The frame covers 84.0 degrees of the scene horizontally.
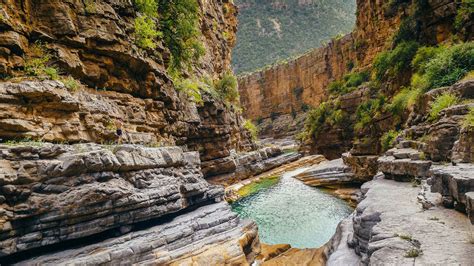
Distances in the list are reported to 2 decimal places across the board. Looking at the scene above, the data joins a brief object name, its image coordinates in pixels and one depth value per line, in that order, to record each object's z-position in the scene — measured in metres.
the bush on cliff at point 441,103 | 8.09
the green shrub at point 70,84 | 8.65
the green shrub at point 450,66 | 9.56
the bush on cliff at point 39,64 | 8.01
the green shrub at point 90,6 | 9.98
